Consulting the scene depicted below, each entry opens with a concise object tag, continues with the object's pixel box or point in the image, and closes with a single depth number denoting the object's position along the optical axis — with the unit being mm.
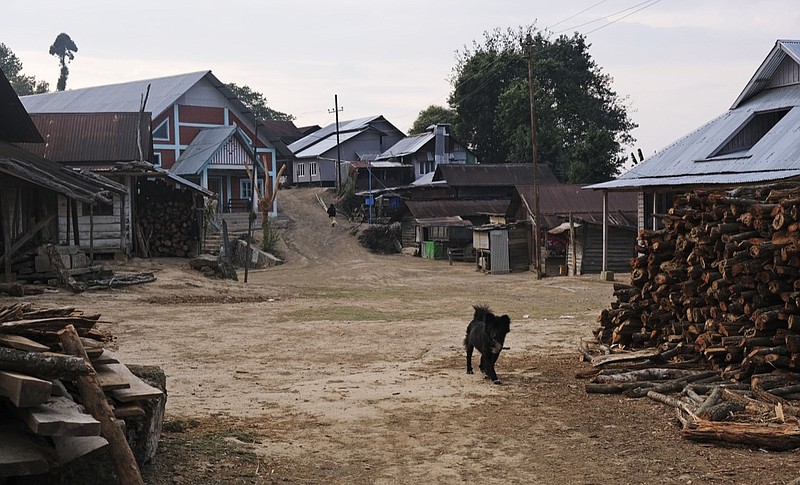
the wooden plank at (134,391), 7012
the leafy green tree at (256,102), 107250
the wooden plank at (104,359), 7371
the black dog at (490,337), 12266
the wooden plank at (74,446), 6090
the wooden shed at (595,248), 38344
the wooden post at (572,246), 39272
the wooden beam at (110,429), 6371
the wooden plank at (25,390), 5754
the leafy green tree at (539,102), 68500
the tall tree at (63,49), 109125
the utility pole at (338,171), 65438
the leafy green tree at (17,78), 97875
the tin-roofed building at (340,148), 70500
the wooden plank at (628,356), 12242
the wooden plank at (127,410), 6883
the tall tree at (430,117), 84700
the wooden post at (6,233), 22828
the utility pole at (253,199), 54609
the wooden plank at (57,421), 5715
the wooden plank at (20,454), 5743
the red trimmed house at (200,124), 52312
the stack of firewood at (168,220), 35062
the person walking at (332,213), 58544
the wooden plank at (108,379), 6895
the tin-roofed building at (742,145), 25203
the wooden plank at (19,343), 6465
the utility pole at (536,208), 39344
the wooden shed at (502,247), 44062
